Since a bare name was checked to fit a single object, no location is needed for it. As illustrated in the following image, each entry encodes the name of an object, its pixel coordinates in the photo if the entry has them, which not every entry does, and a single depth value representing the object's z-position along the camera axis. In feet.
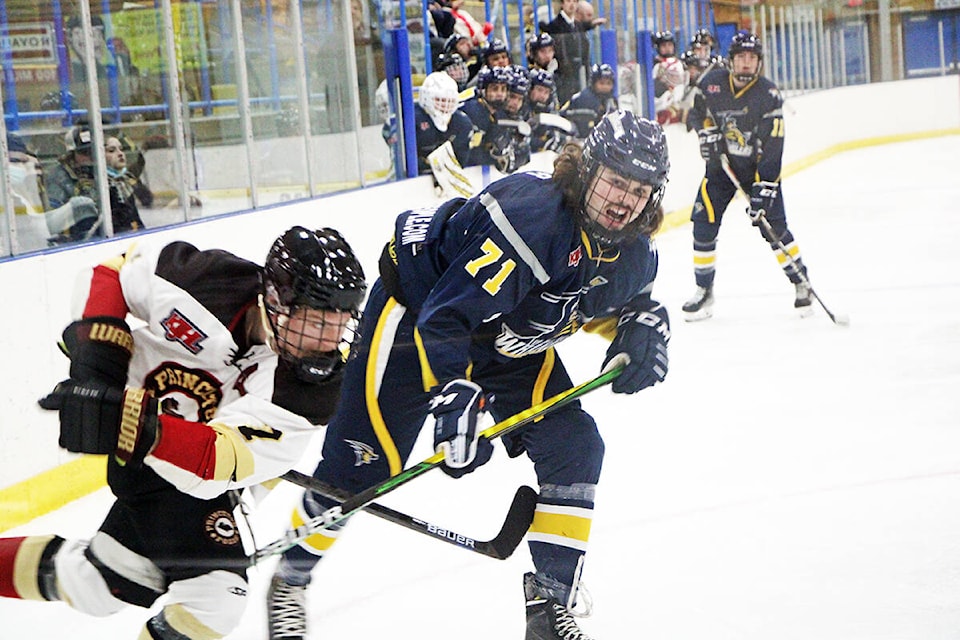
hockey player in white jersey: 10.39
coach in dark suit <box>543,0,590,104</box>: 45.03
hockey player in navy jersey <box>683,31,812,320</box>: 33.04
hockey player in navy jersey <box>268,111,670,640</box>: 12.31
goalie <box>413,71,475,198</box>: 35.04
